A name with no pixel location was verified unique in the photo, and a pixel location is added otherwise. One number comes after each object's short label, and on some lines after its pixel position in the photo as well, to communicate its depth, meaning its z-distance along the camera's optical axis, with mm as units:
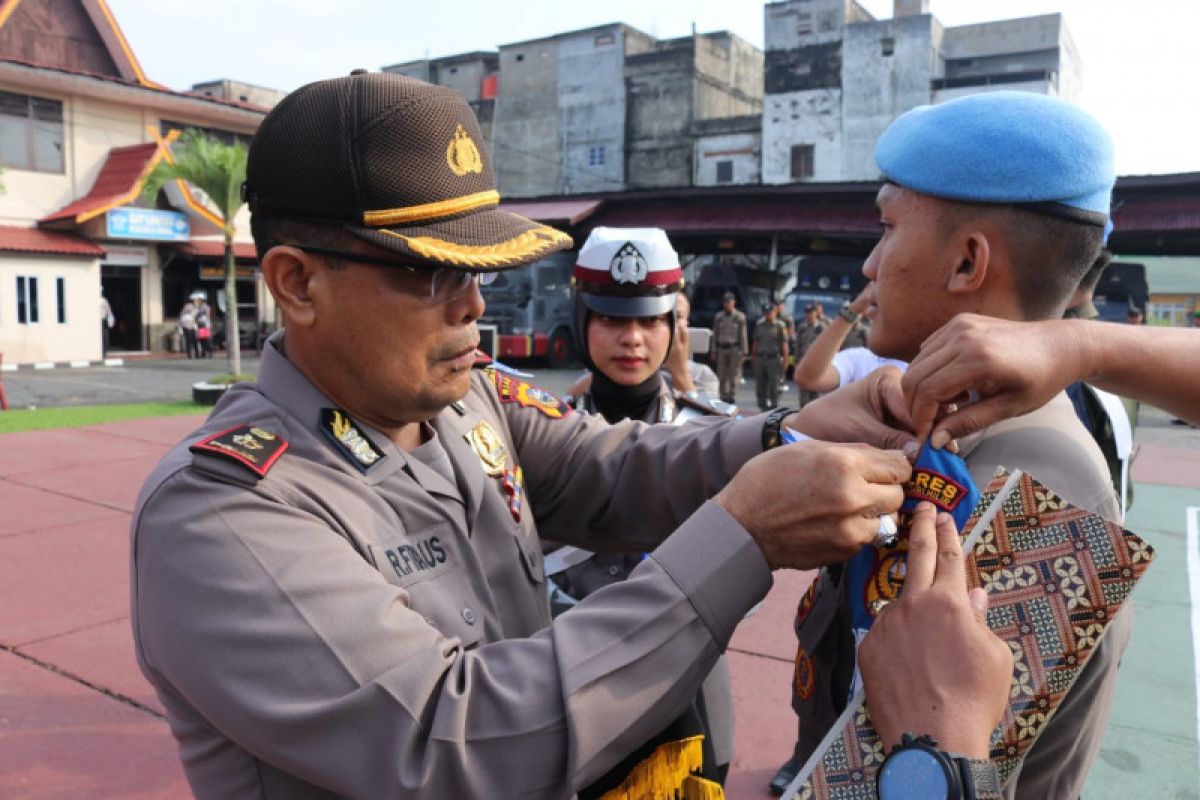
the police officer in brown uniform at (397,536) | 1118
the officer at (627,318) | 3129
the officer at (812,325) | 15117
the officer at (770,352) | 14430
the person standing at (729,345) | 15164
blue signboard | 22047
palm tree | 15695
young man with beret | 1310
